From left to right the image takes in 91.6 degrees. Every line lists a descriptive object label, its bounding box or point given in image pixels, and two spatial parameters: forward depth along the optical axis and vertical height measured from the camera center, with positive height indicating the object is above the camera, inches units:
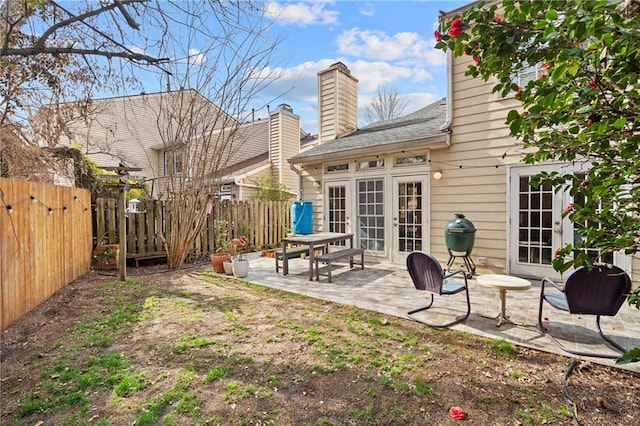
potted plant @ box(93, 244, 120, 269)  252.7 -37.4
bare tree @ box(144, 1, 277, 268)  257.9 +83.9
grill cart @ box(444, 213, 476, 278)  221.3 -21.2
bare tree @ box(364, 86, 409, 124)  764.6 +260.0
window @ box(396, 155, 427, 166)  259.2 +41.0
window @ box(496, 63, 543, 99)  214.2 +92.0
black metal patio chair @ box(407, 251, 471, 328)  141.7 -33.5
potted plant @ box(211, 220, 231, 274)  254.7 -36.4
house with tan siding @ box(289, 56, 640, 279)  215.2 +16.7
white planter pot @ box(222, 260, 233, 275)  247.9 -45.8
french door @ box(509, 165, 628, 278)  203.5 -13.1
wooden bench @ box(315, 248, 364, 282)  224.1 -35.7
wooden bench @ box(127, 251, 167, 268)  273.2 -40.6
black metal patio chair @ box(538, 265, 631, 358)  112.3 -32.2
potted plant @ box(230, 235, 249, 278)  239.9 -42.7
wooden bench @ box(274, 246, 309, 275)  245.0 -38.3
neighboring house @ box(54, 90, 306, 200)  499.9 +116.5
